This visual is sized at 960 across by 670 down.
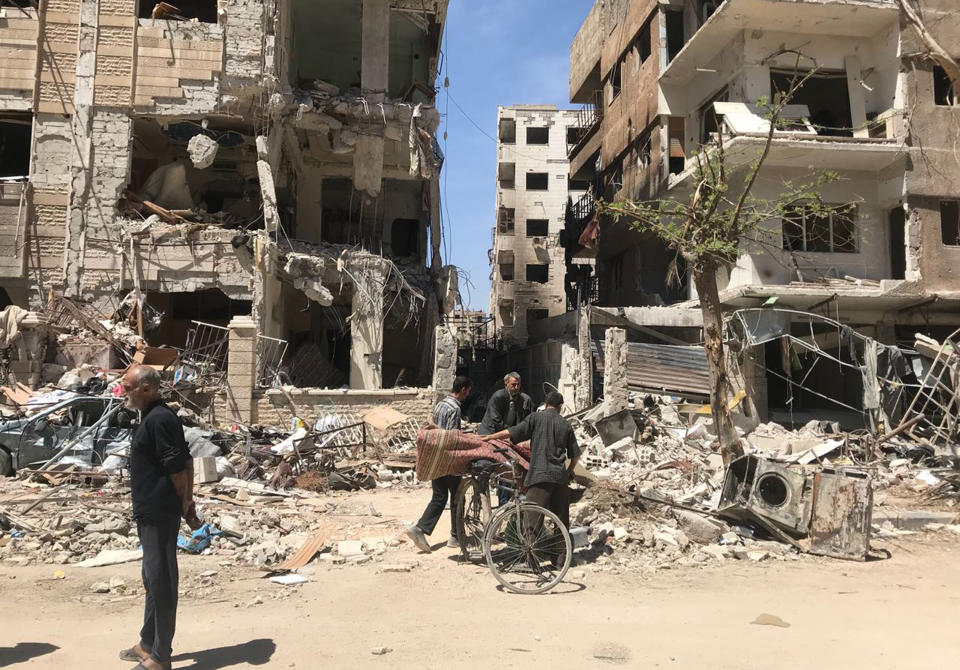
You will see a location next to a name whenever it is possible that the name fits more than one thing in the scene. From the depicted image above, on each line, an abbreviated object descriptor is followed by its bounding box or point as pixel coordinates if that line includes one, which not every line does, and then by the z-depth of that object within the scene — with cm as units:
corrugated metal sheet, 1658
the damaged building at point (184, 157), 1686
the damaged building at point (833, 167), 1708
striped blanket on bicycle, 638
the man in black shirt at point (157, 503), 408
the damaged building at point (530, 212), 4384
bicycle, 593
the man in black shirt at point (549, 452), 620
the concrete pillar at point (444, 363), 1672
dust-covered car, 1057
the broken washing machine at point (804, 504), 706
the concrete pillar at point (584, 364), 1702
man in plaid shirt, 686
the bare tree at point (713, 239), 960
